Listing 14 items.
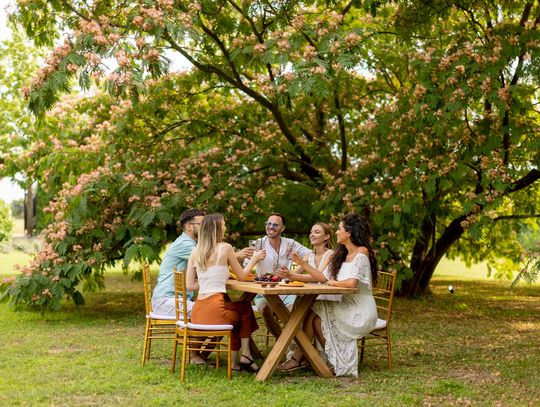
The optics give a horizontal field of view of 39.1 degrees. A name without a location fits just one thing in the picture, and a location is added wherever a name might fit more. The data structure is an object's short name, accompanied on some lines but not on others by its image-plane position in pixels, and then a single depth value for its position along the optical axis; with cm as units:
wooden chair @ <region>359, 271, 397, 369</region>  743
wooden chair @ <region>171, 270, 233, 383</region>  675
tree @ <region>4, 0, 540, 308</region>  875
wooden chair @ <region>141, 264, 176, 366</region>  748
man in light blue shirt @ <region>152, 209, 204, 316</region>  780
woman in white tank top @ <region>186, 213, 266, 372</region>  686
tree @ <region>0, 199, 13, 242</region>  3503
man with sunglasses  808
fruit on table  730
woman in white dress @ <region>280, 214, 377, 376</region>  703
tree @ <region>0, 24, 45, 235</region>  2316
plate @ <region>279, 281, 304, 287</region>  683
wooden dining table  675
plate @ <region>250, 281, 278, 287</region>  688
